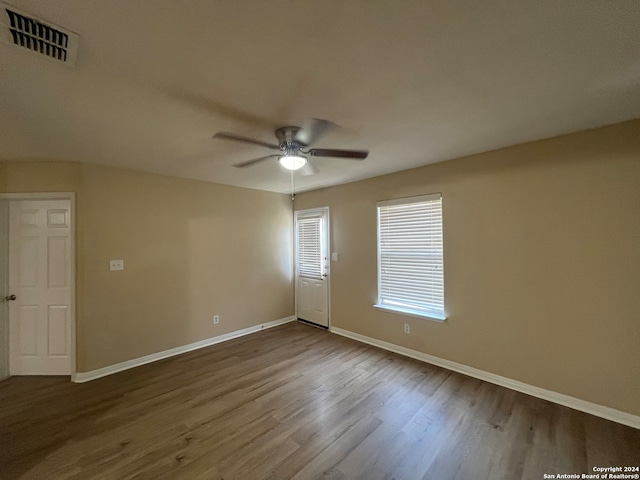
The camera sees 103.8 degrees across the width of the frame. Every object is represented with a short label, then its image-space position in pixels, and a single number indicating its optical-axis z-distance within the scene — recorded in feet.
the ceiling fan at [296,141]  7.03
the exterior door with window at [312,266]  15.12
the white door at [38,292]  10.06
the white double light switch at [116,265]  10.39
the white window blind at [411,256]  10.67
